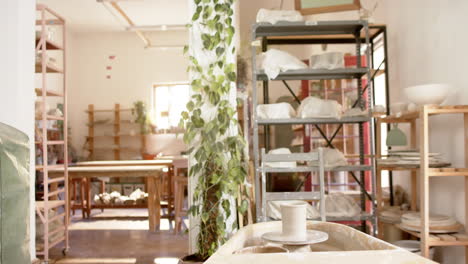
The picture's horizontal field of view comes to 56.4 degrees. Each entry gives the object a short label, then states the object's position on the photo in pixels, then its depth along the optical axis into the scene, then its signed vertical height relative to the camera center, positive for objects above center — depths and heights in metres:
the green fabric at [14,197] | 1.57 -0.20
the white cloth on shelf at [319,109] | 3.57 +0.24
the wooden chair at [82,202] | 6.82 -0.96
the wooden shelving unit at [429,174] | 2.75 -0.24
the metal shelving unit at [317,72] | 3.55 +0.56
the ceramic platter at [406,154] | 3.27 -0.13
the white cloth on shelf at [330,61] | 3.65 +0.65
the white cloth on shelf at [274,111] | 3.60 +0.23
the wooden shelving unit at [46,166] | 4.11 -0.23
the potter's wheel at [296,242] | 1.33 -0.31
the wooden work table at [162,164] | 6.34 -0.37
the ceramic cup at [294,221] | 1.40 -0.27
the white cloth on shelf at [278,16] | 3.62 +1.03
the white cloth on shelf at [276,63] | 3.56 +0.63
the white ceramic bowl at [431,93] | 3.00 +0.30
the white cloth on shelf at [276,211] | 3.45 -0.58
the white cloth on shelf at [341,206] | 3.59 -0.57
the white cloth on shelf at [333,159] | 3.66 -0.18
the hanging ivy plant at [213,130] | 3.34 +0.08
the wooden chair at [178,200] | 5.37 -0.75
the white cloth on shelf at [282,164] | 3.54 -0.20
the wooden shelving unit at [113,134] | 10.91 +0.20
